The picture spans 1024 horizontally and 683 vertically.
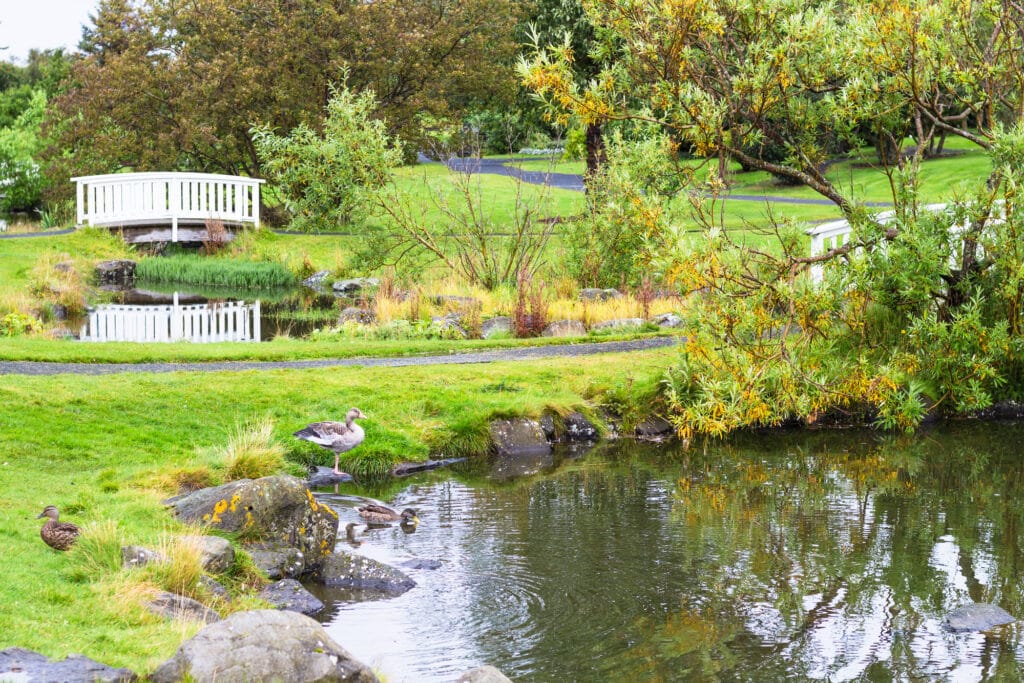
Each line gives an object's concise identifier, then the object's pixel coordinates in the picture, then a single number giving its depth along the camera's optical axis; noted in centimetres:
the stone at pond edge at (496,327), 1906
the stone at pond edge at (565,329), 1884
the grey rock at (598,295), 2070
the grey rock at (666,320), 1958
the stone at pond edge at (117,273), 2744
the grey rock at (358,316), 2009
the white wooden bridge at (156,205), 3033
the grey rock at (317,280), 2847
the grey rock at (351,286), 2641
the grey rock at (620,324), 1928
